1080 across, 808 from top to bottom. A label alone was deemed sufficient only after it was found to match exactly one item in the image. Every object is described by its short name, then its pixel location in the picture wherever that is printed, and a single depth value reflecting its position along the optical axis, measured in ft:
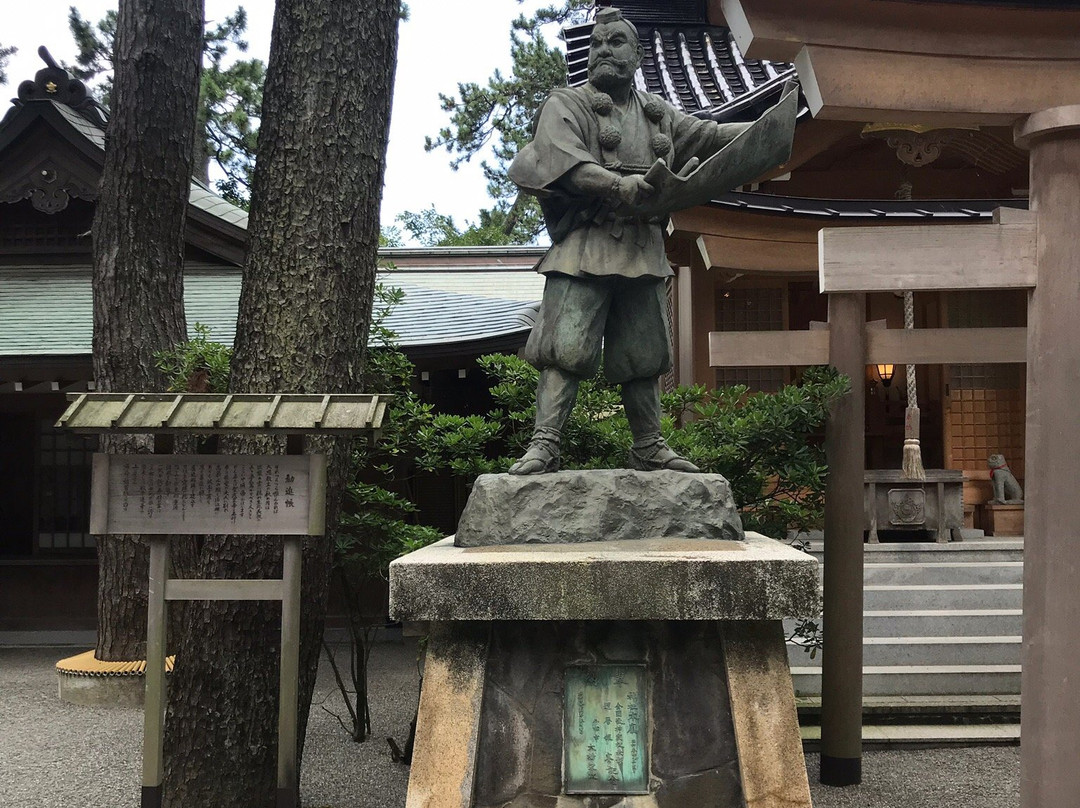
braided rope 29.50
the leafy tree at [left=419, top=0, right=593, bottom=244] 61.82
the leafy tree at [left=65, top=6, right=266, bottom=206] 57.72
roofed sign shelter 12.80
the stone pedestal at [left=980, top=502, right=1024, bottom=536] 32.55
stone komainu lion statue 32.48
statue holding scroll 12.20
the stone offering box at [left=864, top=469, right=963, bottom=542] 29.40
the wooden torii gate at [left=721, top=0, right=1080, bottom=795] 12.39
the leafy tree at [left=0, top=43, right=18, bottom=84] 51.44
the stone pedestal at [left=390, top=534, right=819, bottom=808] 10.45
